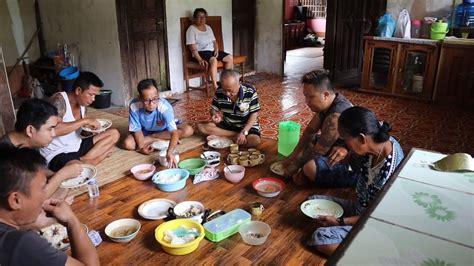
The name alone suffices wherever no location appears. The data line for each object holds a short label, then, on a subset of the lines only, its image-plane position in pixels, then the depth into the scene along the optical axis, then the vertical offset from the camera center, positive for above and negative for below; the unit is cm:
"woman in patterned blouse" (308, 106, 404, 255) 162 -62
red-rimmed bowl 248 -111
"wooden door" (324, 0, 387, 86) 600 -32
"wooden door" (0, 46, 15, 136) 331 -75
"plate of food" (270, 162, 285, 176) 276 -110
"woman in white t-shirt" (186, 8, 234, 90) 520 -42
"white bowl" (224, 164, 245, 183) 264 -108
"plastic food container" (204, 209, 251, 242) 201 -110
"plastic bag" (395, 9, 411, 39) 491 -15
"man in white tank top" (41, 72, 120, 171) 267 -73
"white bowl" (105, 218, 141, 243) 201 -112
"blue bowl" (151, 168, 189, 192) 254 -108
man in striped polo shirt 310 -82
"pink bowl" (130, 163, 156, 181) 274 -110
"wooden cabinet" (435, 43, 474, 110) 451 -75
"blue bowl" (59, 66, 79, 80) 473 -69
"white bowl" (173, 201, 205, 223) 212 -109
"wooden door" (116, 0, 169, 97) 461 -31
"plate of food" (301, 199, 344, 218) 214 -108
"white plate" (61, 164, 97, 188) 236 -100
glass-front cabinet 479 -70
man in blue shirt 295 -87
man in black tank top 238 -82
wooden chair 530 -64
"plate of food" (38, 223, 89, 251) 190 -106
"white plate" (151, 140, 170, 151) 321 -106
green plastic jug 307 -96
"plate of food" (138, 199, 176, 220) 222 -113
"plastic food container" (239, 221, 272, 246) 199 -113
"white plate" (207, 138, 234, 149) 327 -107
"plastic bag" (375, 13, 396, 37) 502 -17
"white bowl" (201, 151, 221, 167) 290 -107
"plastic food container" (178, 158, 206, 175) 286 -109
